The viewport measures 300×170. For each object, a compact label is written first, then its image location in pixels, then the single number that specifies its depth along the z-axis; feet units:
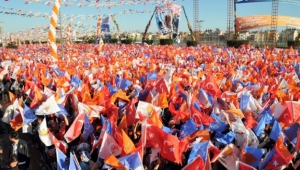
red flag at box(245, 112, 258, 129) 17.41
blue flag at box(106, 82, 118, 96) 26.43
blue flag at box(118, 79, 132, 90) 28.78
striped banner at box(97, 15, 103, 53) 65.00
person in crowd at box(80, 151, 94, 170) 15.53
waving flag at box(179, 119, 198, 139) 17.02
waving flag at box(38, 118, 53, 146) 18.71
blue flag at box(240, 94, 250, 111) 21.00
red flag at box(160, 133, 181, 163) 14.52
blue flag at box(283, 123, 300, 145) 16.25
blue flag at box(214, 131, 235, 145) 16.17
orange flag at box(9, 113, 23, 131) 21.90
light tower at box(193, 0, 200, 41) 120.24
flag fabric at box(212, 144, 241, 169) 14.67
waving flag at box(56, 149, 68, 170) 15.27
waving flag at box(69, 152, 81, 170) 14.13
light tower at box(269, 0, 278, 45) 96.48
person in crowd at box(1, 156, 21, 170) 17.59
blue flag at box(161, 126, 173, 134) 17.04
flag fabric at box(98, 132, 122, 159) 15.74
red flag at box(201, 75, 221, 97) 24.62
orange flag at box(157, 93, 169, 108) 21.91
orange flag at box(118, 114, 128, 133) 18.11
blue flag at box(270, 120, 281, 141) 16.24
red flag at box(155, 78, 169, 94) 25.40
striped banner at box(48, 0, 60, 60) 43.55
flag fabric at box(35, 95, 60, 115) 21.49
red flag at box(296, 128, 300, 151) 14.46
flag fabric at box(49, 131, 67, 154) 17.95
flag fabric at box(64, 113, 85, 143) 18.35
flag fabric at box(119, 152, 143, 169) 13.98
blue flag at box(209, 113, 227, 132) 17.67
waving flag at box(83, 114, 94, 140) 18.49
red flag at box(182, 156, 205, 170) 13.53
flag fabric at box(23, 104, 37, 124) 21.81
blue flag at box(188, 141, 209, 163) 14.32
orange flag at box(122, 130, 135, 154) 15.03
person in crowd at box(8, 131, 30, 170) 18.63
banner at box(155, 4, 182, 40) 124.91
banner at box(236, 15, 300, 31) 114.45
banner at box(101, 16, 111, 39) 126.72
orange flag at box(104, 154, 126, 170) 13.84
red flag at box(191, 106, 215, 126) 18.26
